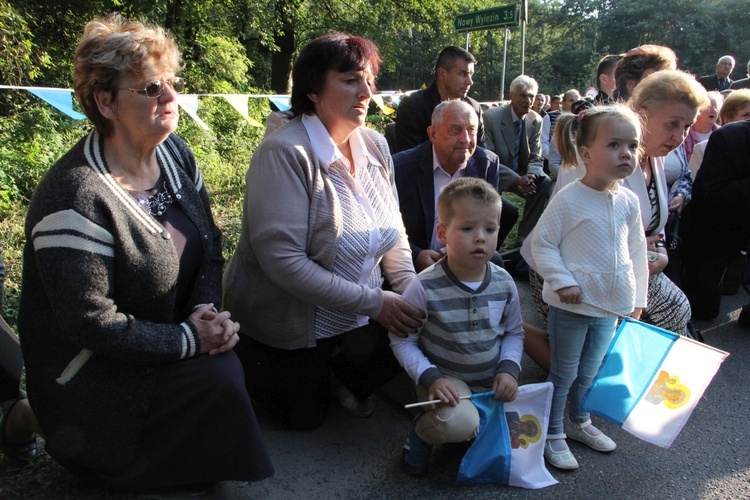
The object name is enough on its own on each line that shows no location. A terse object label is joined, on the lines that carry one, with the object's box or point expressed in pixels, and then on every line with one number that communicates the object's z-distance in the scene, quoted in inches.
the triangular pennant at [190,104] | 207.9
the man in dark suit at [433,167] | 131.2
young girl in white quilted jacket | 96.7
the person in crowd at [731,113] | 175.2
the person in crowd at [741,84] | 335.0
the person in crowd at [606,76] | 217.2
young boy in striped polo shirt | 90.7
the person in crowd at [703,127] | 202.5
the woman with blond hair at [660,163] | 113.8
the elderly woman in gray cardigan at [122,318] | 71.8
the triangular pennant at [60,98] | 181.5
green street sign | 373.4
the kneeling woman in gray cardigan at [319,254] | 95.4
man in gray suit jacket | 230.2
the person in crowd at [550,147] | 218.2
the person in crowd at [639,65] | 163.5
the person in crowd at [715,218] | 150.8
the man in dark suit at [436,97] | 196.1
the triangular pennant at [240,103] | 247.6
